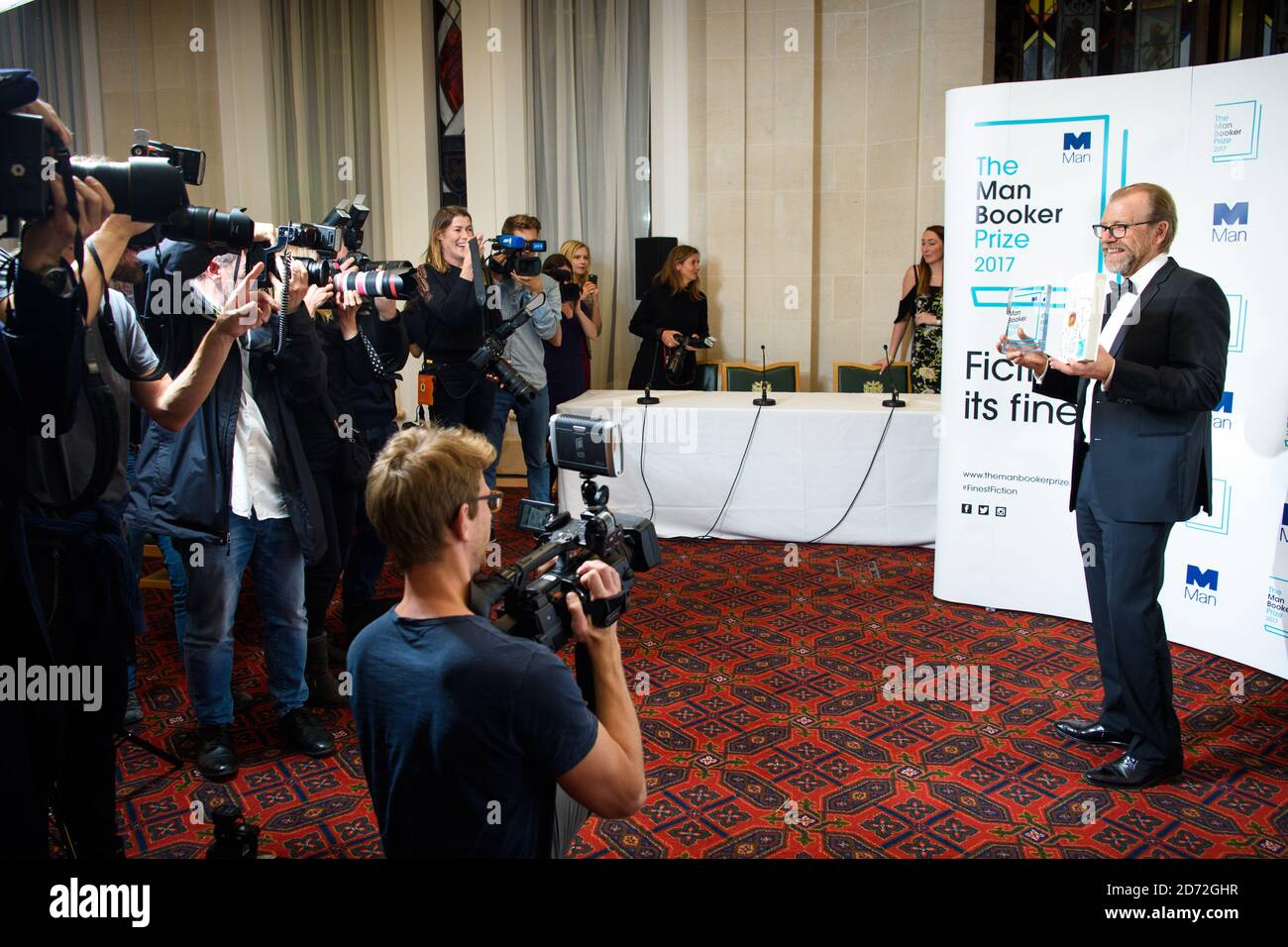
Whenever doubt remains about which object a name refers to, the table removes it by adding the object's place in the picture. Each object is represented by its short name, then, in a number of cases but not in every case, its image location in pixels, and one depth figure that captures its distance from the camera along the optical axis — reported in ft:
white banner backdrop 11.64
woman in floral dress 19.51
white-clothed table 16.92
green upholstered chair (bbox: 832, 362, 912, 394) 20.39
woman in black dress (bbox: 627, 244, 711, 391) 21.46
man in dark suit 9.19
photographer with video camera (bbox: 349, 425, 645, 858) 4.87
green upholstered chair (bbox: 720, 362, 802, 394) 21.15
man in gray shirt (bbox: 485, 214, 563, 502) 16.12
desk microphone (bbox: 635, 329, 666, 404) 17.81
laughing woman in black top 14.47
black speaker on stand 23.13
